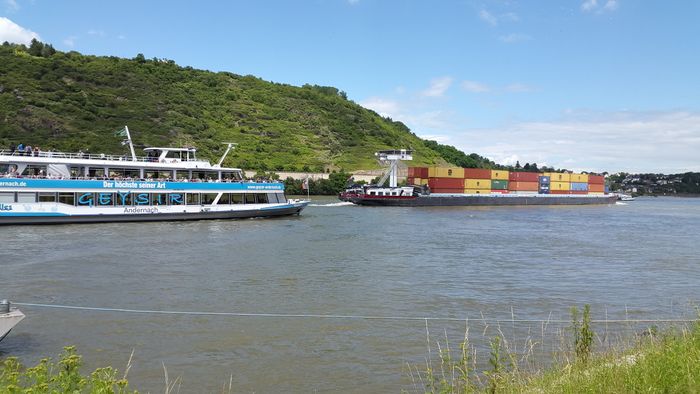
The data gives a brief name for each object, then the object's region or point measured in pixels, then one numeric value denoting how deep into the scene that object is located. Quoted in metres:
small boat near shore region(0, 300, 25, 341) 9.53
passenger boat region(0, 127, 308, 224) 34.97
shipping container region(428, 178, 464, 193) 82.88
